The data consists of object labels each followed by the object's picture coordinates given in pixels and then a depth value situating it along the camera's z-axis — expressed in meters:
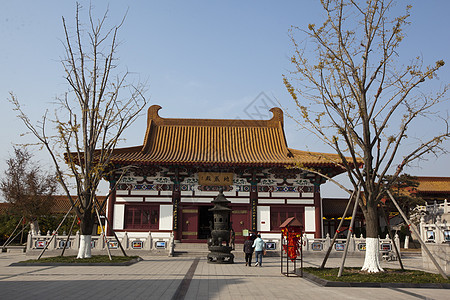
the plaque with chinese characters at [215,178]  21.44
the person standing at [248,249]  13.47
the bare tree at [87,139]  14.15
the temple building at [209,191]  20.86
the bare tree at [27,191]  24.41
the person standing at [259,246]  13.41
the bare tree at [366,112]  10.65
